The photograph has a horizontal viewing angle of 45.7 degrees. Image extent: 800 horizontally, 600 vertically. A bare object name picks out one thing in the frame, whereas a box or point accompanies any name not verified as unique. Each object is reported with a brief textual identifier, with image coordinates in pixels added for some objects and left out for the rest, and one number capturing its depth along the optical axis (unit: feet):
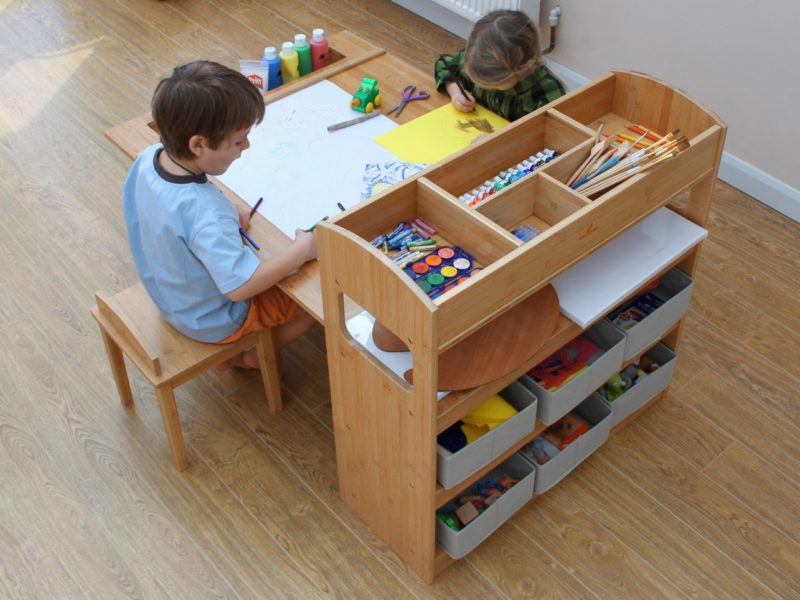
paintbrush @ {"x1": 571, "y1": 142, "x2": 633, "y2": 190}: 6.53
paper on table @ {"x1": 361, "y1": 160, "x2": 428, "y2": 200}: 7.37
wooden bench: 7.40
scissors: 8.33
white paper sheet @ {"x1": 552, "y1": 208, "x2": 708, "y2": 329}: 6.52
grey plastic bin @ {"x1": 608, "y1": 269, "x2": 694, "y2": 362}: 7.48
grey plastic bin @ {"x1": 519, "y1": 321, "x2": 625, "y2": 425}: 7.03
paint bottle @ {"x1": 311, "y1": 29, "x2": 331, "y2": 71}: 8.85
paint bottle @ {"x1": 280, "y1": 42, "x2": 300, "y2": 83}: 8.76
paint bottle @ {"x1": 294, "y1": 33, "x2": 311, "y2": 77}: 8.84
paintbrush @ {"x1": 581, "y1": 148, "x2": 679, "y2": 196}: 6.28
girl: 7.30
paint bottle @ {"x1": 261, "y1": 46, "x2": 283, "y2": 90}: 8.64
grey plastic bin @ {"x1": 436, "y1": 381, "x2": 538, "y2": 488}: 6.49
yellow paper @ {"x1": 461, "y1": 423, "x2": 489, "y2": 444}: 6.85
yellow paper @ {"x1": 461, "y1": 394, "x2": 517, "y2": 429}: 6.80
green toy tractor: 8.22
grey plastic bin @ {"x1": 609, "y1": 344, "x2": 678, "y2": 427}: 8.01
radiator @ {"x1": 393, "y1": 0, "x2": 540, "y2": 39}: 11.68
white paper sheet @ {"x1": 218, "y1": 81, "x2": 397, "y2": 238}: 7.35
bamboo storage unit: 5.60
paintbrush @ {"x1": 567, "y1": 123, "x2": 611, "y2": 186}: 6.59
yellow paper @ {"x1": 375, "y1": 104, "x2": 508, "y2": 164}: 7.77
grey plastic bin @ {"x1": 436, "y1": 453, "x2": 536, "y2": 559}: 7.09
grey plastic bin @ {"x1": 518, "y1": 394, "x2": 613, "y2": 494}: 7.58
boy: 6.52
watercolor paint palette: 6.07
